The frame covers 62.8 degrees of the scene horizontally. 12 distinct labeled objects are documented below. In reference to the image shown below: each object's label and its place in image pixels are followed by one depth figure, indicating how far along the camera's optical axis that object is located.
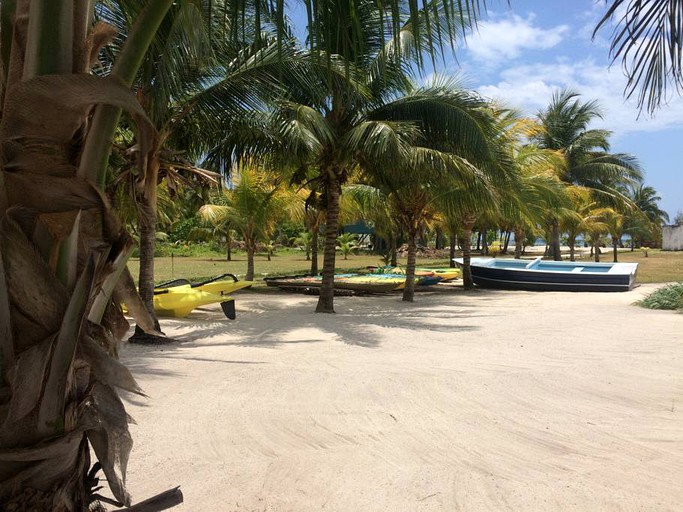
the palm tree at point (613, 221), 28.96
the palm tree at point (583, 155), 28.44
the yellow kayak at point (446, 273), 19.69
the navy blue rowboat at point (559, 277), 16.73
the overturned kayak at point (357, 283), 16.16
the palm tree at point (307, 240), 38.44
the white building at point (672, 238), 55.19
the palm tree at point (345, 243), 37.30
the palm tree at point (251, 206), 17.84
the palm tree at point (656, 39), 1.95
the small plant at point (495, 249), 45.72
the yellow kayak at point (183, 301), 10.21
